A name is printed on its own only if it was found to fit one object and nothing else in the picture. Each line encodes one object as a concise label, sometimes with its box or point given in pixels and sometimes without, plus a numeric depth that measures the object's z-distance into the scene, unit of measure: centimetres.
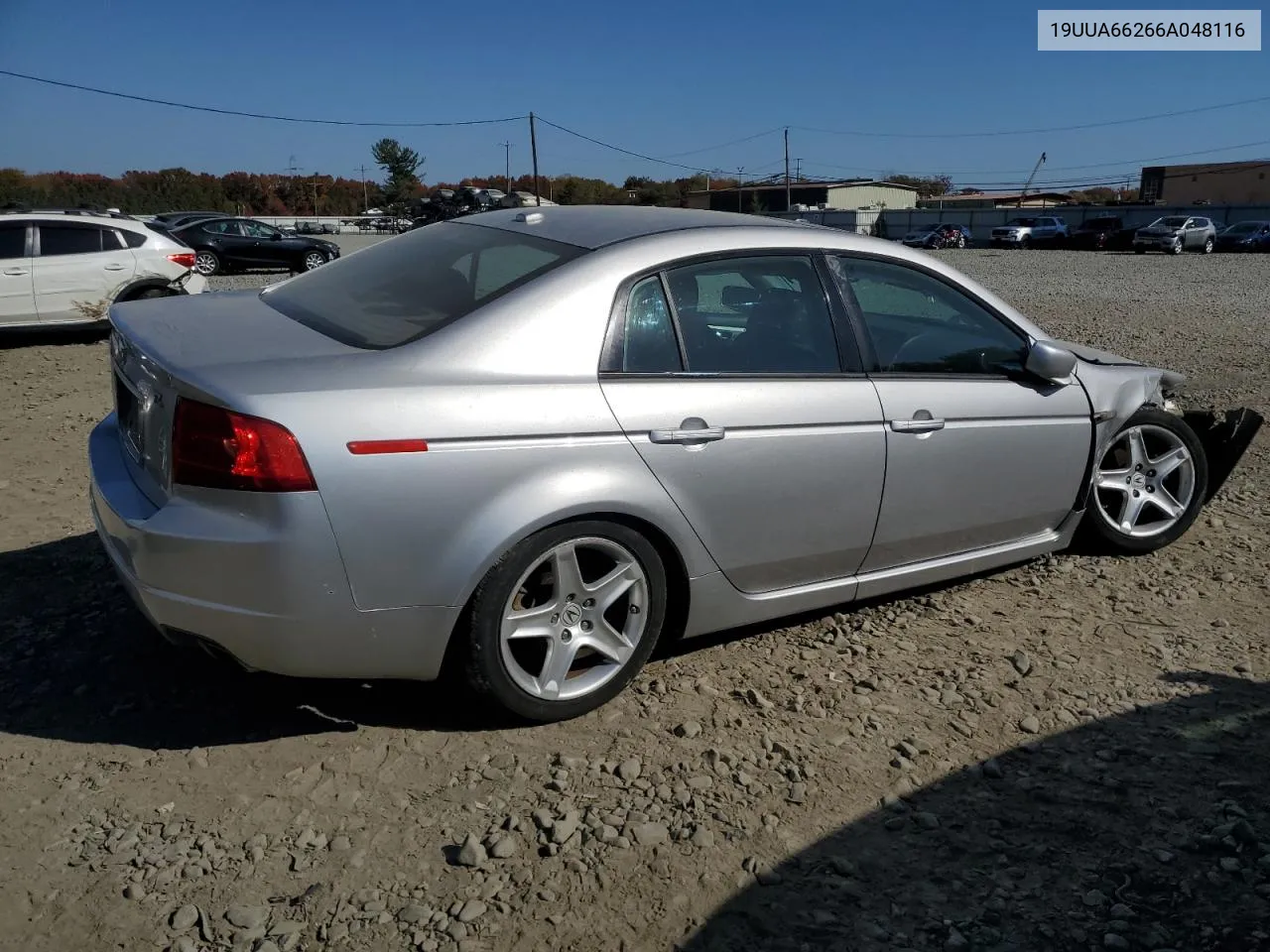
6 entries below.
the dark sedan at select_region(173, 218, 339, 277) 2255
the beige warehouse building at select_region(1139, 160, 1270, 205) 7706
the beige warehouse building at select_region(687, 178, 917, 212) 7869
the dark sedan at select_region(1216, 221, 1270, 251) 3788
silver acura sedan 283
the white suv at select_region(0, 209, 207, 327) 1084
